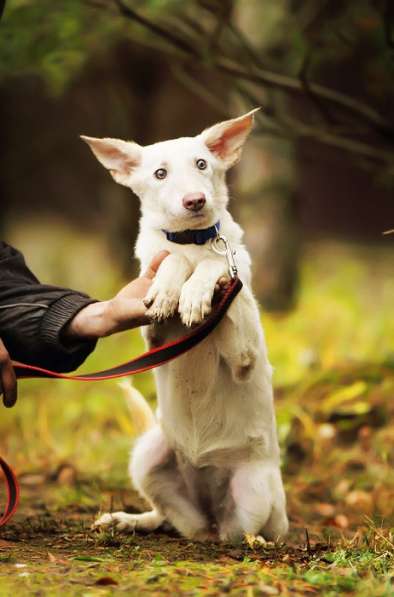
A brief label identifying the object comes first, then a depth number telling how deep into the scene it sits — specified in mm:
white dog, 6645
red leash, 6531
